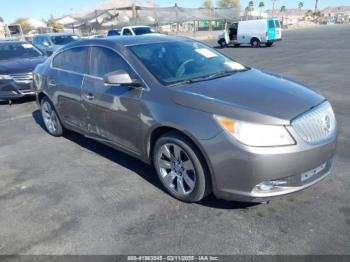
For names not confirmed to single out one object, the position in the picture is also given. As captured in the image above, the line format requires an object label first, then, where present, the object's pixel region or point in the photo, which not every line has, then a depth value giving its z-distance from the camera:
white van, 23.39
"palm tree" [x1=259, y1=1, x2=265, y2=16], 128.35
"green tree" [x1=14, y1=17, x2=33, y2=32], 72.51
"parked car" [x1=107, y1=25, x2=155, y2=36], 20.81
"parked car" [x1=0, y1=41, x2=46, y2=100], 8.09
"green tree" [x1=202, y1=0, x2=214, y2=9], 103.50
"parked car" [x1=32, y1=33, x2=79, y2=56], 16.94
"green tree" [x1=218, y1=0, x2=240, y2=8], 101.93
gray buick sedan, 2.71
